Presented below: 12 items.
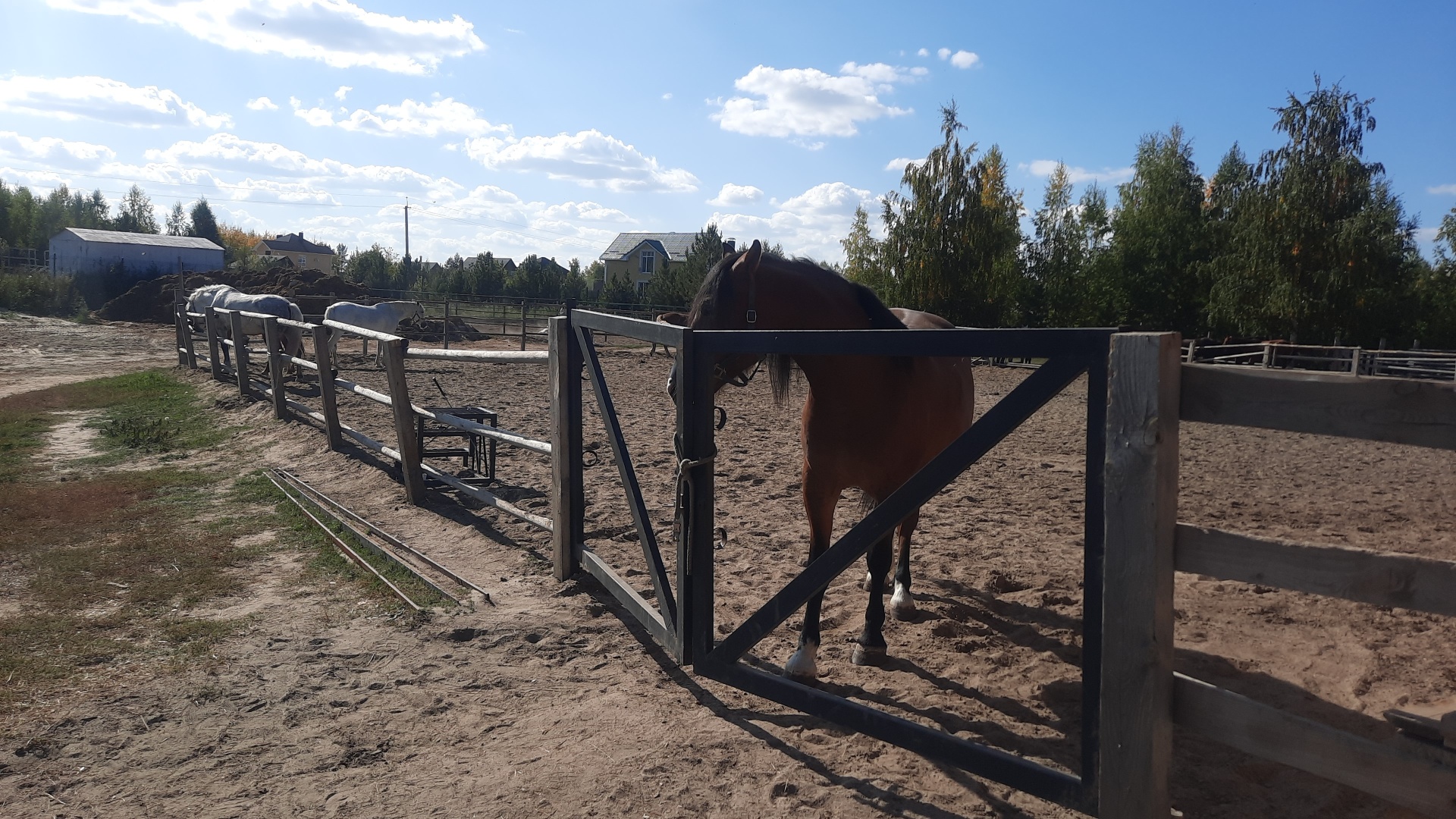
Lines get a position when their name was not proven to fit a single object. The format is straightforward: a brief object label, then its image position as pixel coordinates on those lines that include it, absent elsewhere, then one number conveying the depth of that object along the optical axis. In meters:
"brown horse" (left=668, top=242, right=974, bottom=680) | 3.27
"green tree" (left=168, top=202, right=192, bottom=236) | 92.60
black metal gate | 1.91
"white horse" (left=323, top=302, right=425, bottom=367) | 18.59
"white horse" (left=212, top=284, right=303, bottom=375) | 13.26
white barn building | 47.12
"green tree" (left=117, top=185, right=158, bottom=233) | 77.44
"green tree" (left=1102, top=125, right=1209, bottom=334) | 32.09
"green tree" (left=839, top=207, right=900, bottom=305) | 31.19
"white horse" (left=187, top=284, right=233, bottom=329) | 18.97
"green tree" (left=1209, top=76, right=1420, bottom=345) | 24.86
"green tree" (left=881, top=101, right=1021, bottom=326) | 29.34
